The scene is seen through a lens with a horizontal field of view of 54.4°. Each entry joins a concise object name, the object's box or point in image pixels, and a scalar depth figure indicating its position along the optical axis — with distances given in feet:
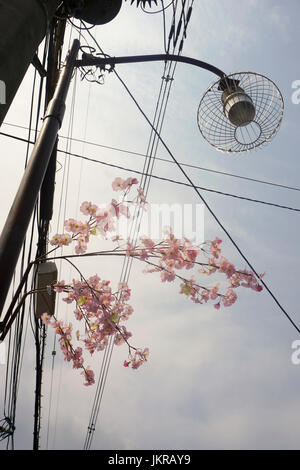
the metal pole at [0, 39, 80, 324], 4.84
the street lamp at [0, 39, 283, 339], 5.01
